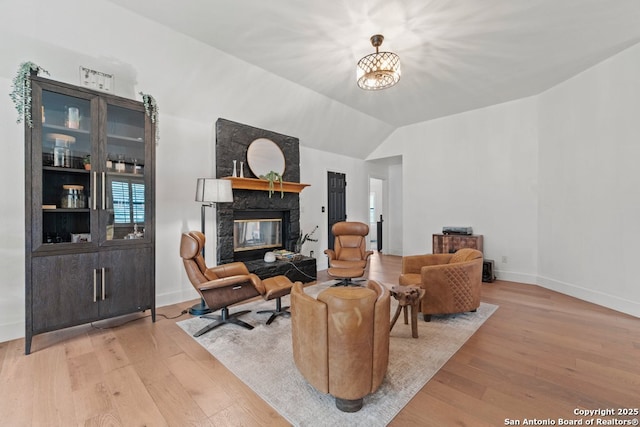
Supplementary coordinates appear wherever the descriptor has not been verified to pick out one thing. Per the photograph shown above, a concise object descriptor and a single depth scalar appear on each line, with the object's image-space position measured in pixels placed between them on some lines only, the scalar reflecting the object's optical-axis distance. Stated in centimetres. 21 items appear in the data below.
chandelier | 280
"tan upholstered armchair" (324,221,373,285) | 439
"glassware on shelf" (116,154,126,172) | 286
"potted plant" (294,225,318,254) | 509
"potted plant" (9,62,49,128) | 228
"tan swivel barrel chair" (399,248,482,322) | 298
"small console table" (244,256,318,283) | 414
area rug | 168
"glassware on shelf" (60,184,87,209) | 264
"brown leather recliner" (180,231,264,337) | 263
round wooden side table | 260
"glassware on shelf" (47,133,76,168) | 254
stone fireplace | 409
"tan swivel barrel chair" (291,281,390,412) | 159
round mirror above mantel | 448
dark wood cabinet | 240
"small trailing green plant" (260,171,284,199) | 450
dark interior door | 620
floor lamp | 331
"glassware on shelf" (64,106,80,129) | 259
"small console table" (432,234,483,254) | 486
